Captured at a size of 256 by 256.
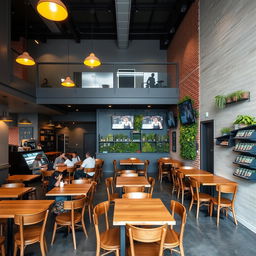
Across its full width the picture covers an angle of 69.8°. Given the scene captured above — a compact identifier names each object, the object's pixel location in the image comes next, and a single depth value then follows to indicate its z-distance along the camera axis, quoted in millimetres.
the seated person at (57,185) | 3379
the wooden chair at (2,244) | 2284
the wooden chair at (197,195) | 3824
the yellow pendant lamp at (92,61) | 5366
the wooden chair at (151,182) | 3703
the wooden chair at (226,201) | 3484
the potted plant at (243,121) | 3329
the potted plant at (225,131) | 4075
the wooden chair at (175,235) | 2148
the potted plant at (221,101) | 4170
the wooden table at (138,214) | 2027
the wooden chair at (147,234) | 1809
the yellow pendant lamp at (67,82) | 6691
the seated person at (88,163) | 5672
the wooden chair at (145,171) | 6674
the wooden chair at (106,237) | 2154
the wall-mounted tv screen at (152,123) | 9086
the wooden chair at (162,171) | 6910
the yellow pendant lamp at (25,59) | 4973
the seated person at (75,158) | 6903
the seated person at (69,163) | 5964
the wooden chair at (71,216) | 2752
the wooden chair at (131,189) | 3402
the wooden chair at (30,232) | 2162
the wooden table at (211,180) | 3736
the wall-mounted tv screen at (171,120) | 7770
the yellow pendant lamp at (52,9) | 2688
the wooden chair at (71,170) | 5555
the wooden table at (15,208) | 2381
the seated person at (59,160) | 6418
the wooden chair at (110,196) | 3695
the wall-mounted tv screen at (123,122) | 9062
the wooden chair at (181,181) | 4621
